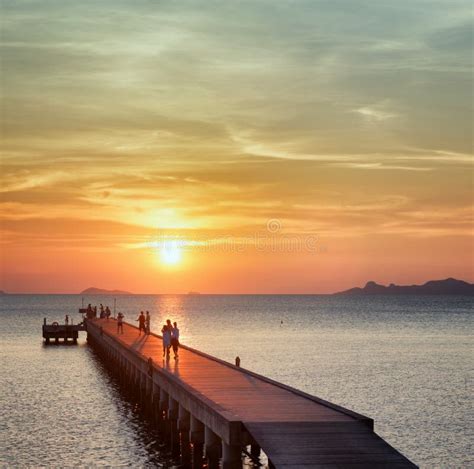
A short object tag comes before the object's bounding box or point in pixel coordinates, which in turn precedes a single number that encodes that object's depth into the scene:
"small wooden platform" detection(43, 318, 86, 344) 100.25
